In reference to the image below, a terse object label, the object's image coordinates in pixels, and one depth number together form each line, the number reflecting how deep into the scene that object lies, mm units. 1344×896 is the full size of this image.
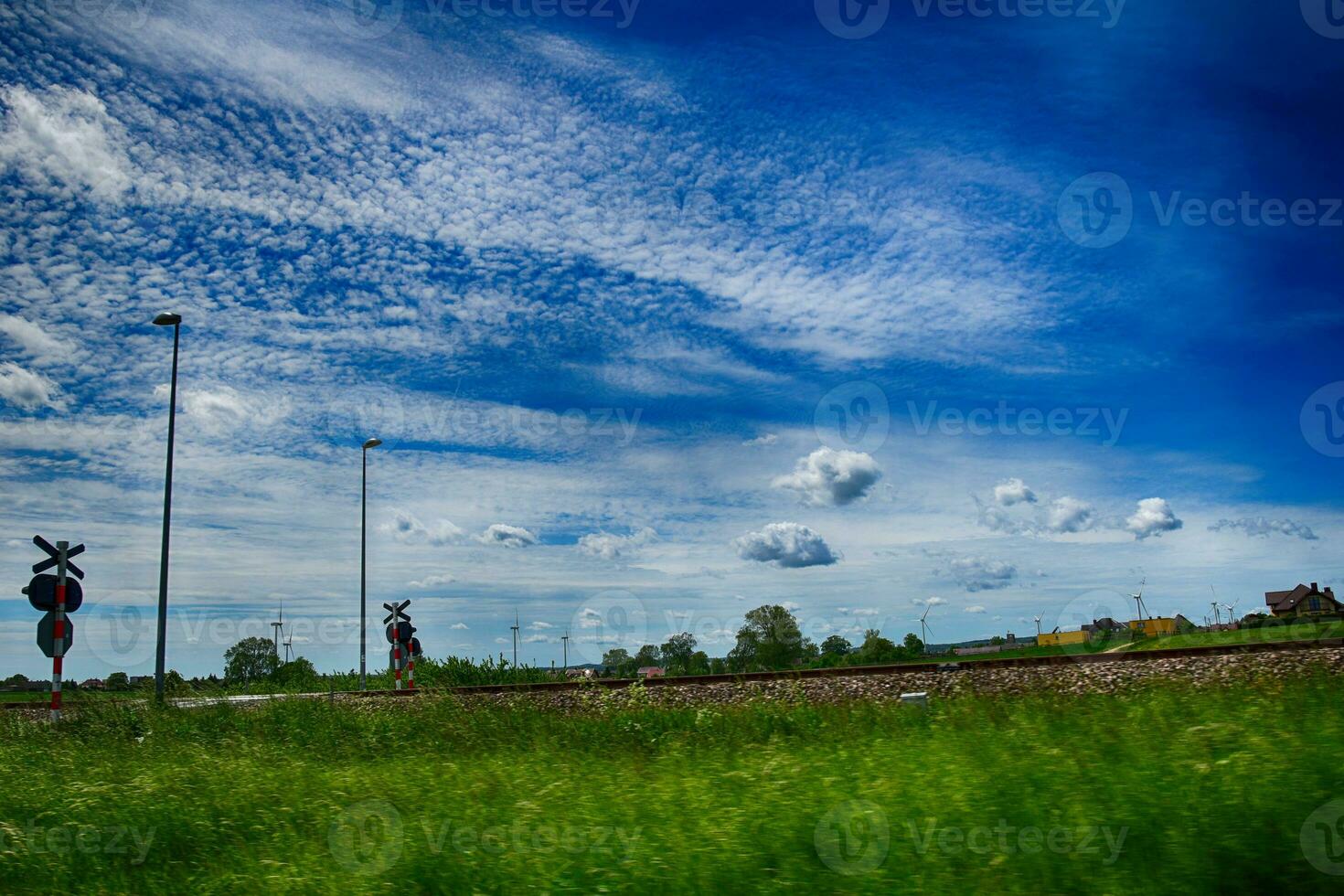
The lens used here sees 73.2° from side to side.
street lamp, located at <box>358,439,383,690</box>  35003
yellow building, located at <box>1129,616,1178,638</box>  51250
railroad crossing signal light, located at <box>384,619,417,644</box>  31422
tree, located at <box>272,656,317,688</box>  30750
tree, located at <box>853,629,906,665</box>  31866
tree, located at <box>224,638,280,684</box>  60406
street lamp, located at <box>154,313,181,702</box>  20966
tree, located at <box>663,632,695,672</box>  36969
